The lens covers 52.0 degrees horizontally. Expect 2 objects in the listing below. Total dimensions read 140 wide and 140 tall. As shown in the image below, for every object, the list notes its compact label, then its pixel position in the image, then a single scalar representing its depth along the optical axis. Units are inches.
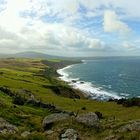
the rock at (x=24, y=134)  417.3
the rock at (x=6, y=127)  523.4
